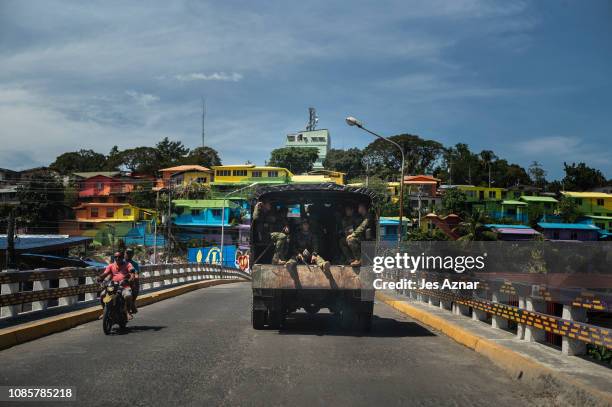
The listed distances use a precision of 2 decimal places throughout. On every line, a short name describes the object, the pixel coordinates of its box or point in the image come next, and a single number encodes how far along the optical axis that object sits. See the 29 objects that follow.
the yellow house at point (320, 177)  82.44
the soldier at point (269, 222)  12.26
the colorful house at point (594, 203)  84.06
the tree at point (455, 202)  72.31
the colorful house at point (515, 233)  65.19
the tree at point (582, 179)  108.69
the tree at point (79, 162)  112.88
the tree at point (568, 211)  77.44
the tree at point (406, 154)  105.16
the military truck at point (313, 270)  11.70
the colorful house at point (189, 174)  89.88
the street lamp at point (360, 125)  25.56
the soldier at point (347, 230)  12.04
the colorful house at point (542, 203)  82.02
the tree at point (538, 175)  115.34
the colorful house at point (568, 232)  69.19
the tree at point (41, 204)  66.00
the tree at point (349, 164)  105.69
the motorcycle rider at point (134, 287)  11.80
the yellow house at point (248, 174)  82.12
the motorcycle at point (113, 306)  11.06
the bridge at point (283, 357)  6.61
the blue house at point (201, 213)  71.00
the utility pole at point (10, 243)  23.40
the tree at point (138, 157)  108.31
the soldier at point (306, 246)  11.99
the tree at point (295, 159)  102.44
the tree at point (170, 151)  109.00
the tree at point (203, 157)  107.12
